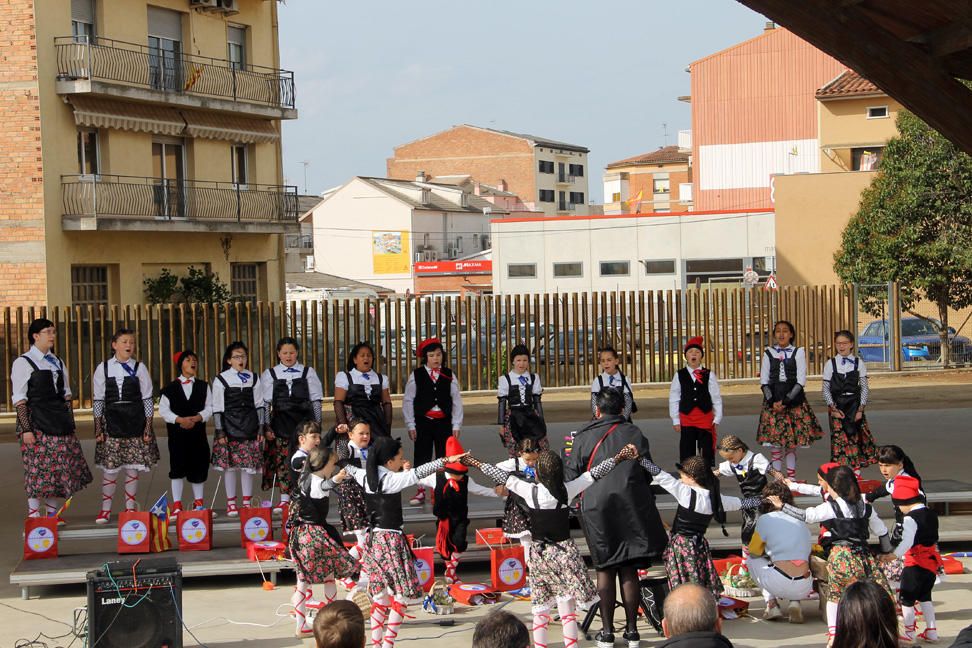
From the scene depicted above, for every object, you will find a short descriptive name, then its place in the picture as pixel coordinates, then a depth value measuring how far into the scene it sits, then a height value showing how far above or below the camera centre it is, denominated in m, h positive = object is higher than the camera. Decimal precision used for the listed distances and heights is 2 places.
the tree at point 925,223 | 25.95 +1.85
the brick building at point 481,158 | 83.19 +11.19
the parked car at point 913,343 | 25.12 -0.73
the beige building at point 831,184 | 36.41 +3.80
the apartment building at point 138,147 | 26.62 +4.40
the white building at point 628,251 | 44.47 +2.52
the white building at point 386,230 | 65.75 +5.17
